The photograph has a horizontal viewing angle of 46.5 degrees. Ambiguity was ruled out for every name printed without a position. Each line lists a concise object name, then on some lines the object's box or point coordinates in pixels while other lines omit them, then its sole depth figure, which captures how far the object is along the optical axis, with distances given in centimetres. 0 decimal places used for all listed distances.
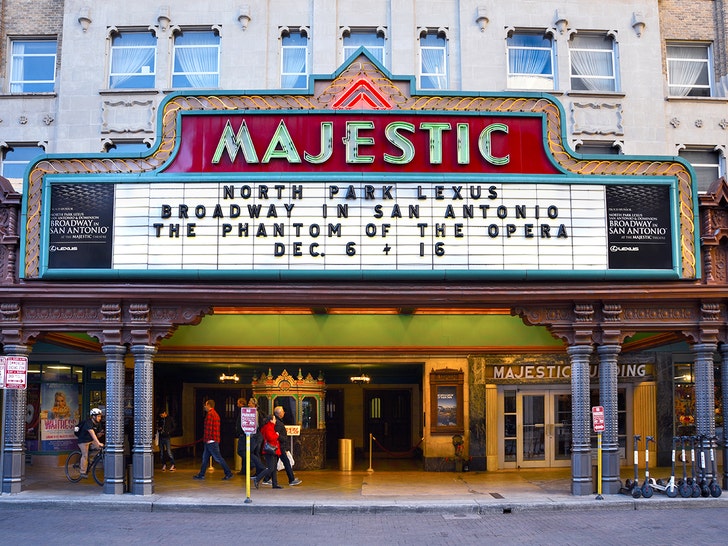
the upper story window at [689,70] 2538
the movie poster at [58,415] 2389
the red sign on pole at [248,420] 1702
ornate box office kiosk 2266
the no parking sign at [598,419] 1736
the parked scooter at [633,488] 1691
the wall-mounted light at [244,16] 2428
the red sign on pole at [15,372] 1702
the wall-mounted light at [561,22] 2470
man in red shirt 1998
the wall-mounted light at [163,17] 2443
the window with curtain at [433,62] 2450
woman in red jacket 1858
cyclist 1946
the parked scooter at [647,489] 1688
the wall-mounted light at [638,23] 2478
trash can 2284
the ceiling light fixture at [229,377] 2525
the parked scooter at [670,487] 1708
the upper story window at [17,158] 2450
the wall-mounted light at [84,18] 2438
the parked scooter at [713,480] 1708
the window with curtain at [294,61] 2444
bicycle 1931
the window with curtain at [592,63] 2489
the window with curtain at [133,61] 2455
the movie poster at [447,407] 2325
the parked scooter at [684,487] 1709
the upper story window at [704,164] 2480
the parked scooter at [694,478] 1712
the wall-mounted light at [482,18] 2444
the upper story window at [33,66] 2498
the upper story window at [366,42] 2470
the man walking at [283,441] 1944
